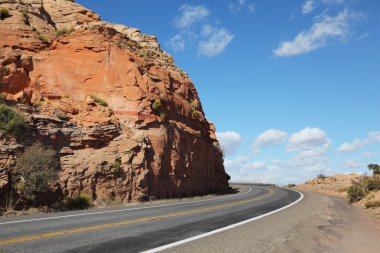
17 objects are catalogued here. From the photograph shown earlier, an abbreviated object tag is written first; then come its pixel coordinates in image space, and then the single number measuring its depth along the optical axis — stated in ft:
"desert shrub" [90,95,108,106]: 90.92
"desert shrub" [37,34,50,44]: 95.34
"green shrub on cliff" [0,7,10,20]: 90.63
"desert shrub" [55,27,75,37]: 101.04
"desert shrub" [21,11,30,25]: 95.45
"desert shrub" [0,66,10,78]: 81.51
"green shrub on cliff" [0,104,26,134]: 62.28
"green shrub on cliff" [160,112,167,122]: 99.55
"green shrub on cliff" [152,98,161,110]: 99.19
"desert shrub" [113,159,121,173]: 75.56
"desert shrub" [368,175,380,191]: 91.88
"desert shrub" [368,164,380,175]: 148.57
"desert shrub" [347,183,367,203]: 89.66
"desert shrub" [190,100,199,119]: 126.91
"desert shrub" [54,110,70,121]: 78.95
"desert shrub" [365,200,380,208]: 71.41
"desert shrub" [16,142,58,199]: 57.26
